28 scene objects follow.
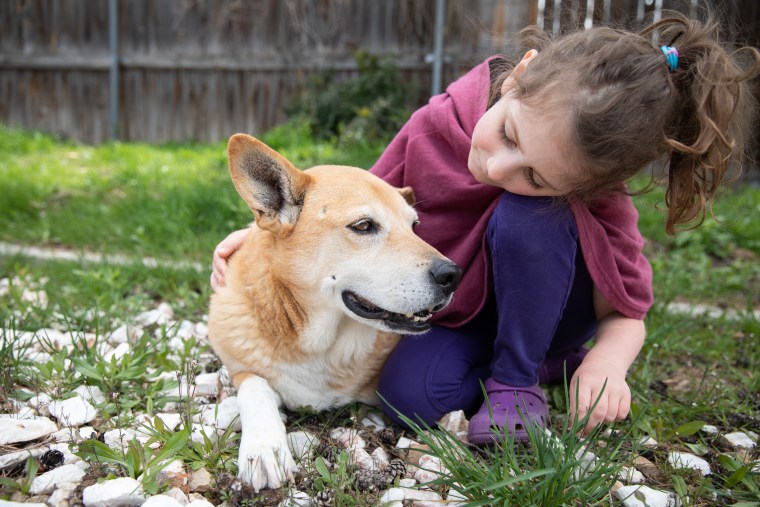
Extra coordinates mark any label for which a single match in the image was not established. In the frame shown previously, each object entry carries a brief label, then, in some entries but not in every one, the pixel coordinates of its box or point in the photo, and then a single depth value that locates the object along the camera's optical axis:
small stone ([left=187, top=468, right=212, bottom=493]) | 0.77
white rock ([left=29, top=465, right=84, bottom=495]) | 0.75
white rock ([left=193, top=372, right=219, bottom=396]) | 0.96
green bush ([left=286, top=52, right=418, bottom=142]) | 2.45
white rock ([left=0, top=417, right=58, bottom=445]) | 0.80
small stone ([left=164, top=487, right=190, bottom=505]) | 0.75
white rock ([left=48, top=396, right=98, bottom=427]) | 0.86
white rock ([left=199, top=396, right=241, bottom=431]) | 0.86
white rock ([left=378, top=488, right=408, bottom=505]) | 0.77
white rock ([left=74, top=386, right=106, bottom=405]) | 0.90
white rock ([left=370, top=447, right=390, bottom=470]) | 0.83
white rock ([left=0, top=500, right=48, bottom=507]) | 0.71
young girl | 0.82
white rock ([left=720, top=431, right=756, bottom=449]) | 0.88
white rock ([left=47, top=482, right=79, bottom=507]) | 0.73
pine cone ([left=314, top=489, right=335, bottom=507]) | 0.75
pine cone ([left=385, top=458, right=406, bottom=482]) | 0.81
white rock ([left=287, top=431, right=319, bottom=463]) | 0.83
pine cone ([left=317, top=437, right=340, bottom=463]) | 0.83
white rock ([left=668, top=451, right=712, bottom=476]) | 0.83
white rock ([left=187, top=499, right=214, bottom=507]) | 0.73
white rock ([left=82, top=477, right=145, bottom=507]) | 0.73
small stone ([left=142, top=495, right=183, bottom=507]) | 0.72
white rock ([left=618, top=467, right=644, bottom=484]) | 0.80
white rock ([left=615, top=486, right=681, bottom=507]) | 0.76
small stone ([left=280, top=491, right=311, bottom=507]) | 0.75
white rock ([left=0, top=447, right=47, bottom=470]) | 0.77
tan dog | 0.87
